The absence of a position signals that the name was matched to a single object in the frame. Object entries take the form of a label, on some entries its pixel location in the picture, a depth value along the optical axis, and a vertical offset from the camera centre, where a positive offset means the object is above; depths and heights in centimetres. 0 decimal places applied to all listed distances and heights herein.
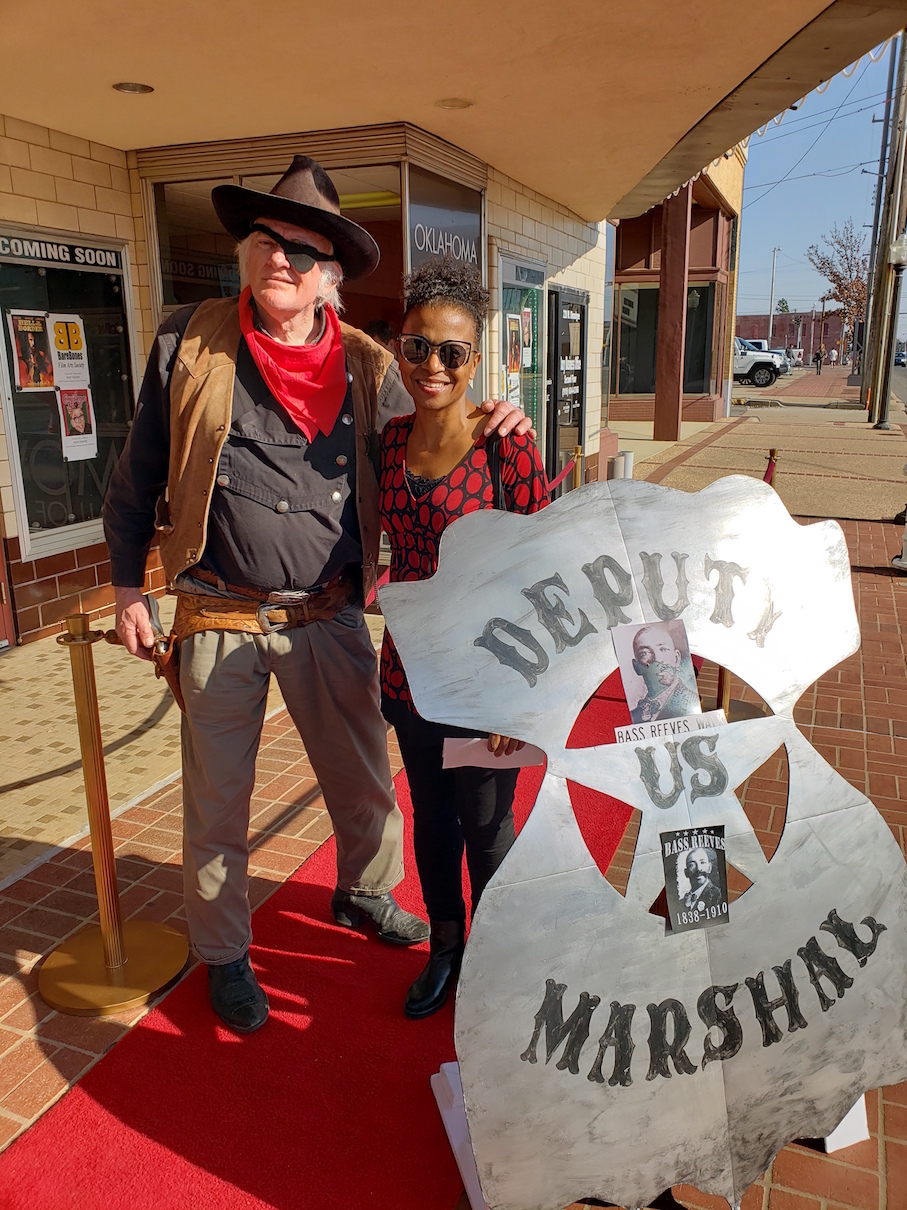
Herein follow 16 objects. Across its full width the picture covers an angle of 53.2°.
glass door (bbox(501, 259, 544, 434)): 765 +33
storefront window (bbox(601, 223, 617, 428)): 1164 +112
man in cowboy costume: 223 -33
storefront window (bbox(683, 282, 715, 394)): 2191 +68
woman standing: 206 -24
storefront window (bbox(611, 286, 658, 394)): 2170 +71
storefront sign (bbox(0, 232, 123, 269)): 539 +78
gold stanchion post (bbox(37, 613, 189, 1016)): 252 -168
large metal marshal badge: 153 -89
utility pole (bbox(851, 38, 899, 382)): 2296 +608
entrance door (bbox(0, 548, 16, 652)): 550 -142
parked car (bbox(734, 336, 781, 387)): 3728 +7
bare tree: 5175 +495
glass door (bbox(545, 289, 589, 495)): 934 -4
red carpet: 197 -171
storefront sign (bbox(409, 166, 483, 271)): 596 +106
